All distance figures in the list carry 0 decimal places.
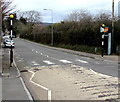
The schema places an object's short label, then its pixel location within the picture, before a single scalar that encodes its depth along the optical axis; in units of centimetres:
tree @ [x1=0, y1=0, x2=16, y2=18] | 1481
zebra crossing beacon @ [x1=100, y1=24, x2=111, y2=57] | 2438
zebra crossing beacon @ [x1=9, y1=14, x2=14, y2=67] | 1442
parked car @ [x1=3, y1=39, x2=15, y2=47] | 4013
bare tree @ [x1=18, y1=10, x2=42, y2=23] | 10888
